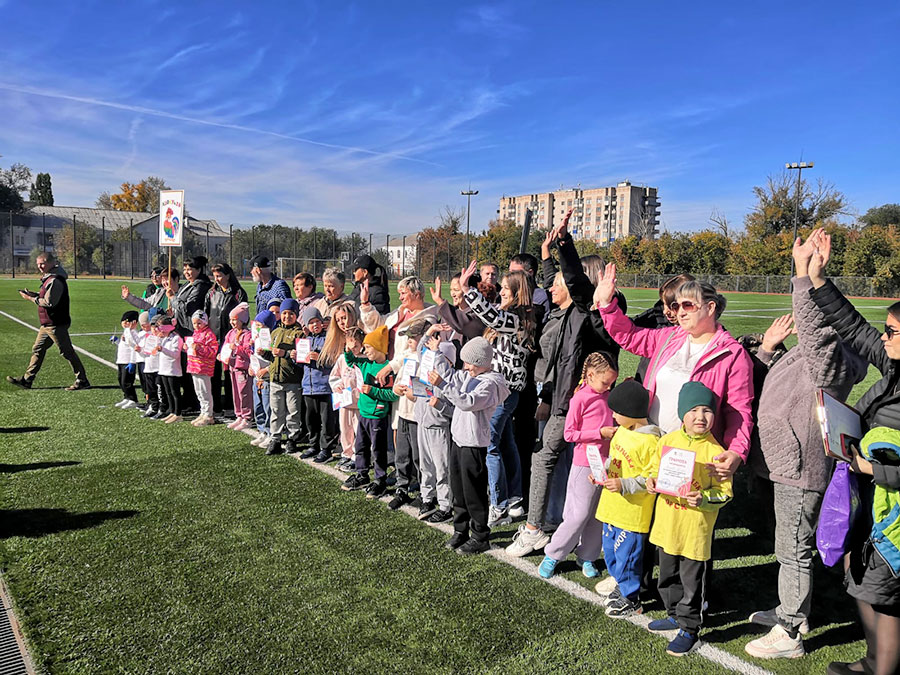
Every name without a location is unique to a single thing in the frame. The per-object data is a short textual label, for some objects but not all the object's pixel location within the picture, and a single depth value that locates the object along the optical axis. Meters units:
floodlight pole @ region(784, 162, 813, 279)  40.14
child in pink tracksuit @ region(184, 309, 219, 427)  7.47
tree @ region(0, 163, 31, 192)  64.88
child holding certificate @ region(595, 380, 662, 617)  3.36
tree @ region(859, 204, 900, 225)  72.32
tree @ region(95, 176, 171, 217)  84.44
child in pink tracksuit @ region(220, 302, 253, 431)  7.29
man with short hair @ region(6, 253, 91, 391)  9.48
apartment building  129.88
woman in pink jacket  3.25
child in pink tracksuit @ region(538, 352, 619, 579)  3.84
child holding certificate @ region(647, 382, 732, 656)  3.07
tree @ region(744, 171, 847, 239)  58.31
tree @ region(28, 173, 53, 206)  89.19
